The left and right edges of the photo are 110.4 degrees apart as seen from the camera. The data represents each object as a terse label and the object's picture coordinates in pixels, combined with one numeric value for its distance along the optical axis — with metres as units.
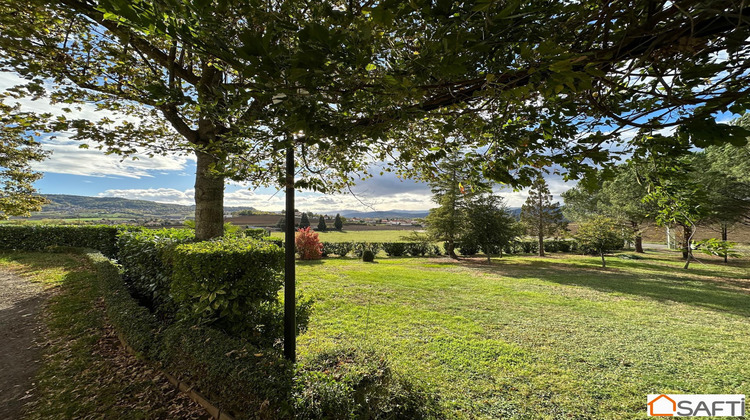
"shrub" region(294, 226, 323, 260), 17.50
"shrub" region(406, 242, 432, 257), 24.61
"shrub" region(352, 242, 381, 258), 22.52
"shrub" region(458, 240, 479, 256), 22.36
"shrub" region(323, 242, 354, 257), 22.44
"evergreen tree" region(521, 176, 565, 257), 22.86
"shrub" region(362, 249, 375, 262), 18.81
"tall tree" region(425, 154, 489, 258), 19.36
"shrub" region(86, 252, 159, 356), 3.49
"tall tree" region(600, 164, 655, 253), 16.80
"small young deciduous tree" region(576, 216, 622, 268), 15.45
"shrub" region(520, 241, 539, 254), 26.47
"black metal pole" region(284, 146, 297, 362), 3.05
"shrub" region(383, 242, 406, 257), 24.58
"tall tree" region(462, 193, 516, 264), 17.34
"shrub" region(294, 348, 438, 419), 2.00
